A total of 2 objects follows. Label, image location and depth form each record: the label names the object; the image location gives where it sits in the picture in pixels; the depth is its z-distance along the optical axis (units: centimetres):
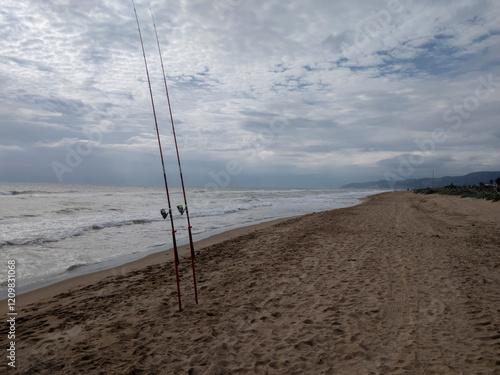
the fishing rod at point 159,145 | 438
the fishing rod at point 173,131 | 489
